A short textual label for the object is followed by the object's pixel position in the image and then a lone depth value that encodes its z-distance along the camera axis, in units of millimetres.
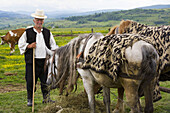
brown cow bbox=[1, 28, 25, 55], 20531
